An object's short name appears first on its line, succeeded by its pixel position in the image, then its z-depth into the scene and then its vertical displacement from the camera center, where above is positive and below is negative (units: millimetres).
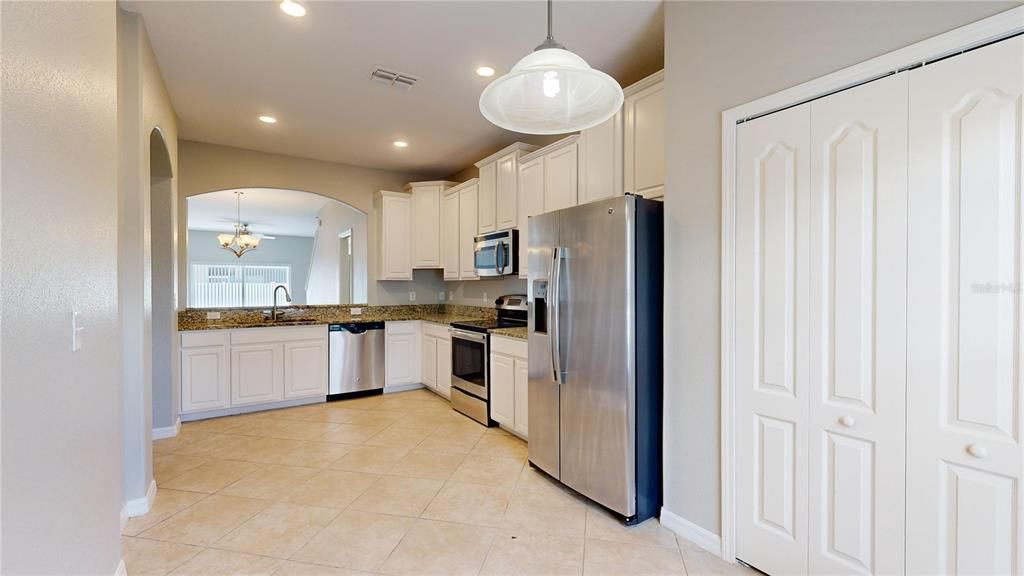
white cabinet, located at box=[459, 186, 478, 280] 4660 +597
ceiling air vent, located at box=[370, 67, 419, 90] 3041 +1491
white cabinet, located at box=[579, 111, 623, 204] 2844 +848
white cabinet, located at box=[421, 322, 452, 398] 4672 -843
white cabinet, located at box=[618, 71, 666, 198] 2564 +900
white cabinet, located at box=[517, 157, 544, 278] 3646 +780
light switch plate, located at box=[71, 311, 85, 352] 1293 -138
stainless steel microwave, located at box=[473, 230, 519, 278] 3986 +284
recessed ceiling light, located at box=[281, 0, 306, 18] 2275 +1484
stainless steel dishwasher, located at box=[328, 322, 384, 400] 4766 -834
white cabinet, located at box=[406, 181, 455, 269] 5289 +790
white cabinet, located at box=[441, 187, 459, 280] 4992 +570
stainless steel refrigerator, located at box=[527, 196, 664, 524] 2277 -383
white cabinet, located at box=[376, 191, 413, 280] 5246 +601
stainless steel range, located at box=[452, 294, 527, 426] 3914 -713
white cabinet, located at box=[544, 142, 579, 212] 3262 +825
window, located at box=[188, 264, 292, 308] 9555 +30
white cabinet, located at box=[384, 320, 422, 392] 5062 -829
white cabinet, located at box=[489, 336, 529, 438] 3414 -832
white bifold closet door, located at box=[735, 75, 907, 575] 1517 -204
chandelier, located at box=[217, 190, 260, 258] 7121 +769
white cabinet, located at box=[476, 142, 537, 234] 3975 +926
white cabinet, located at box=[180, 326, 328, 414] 4035 -817
